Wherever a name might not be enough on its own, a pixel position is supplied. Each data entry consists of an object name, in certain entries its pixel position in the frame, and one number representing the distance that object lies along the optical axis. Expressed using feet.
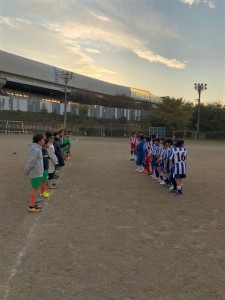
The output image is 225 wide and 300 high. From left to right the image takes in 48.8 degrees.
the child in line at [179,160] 23.70
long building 169.48
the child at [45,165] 21.86
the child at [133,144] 45.34
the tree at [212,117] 166.16
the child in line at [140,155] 35.61
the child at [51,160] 22.92
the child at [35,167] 18.13
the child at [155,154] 30.28
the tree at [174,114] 153.43
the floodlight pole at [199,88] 152.56
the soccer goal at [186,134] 150.10
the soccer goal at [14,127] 148.37
